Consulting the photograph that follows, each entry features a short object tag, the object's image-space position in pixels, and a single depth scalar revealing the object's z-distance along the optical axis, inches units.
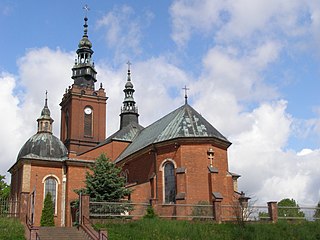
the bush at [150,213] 1007.0
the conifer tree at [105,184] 1154.0
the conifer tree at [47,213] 1381.6
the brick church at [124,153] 1223.5
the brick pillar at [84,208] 952.9
